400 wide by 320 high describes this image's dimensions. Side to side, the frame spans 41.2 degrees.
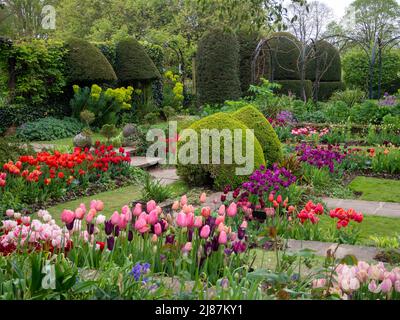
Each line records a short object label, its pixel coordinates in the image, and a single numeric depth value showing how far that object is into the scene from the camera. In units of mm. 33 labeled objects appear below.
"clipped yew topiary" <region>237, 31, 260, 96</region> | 18125
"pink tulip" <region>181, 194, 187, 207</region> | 3420
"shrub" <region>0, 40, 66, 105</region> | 12820
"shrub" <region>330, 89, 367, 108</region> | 16203
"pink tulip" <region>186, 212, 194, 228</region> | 3006
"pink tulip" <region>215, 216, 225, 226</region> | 3113
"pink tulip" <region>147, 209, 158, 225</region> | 3039
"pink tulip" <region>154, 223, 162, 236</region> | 3004
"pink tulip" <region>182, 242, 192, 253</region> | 2891
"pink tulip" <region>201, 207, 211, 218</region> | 3204
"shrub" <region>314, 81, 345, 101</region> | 22981
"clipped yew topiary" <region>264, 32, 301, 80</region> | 21141
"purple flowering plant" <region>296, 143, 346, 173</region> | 7518
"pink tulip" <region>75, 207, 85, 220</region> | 3009
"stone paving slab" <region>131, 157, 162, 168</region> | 8797
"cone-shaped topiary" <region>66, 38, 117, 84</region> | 13820
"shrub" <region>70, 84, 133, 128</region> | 13469
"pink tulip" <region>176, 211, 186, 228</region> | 2984
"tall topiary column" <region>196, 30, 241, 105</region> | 16281
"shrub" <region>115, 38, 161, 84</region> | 15625
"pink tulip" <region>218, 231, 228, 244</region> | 2836
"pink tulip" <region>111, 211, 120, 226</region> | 2973
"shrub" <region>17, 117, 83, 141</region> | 12000
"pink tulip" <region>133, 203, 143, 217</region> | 3121
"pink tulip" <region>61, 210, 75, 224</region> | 3000
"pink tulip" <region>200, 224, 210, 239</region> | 2856
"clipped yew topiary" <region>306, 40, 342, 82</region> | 22875
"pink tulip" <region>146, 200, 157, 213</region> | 3154
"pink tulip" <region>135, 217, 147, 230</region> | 2998
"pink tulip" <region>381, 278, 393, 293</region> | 2283
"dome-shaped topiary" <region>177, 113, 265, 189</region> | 6727
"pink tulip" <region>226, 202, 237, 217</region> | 3305
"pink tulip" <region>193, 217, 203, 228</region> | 2980
